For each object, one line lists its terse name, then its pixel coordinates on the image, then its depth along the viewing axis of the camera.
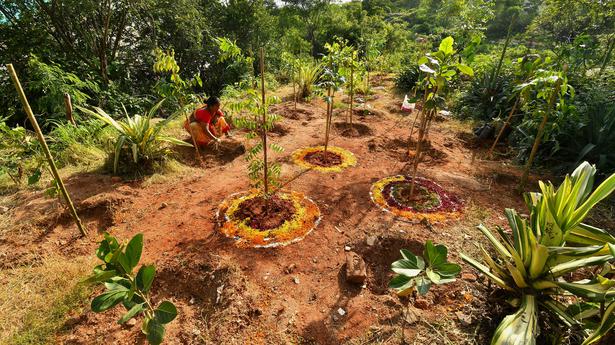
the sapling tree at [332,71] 3.45
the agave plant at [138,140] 3.11
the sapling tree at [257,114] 2.08
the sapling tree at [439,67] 2.07
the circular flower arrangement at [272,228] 2.27
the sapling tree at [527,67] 2.97
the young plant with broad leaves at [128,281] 1.22
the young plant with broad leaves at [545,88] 2.39
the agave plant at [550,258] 1.37
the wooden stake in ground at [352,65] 3.95
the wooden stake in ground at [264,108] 2.08
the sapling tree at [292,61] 5.78
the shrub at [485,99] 4.95
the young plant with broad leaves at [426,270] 1.38
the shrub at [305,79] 6.22
